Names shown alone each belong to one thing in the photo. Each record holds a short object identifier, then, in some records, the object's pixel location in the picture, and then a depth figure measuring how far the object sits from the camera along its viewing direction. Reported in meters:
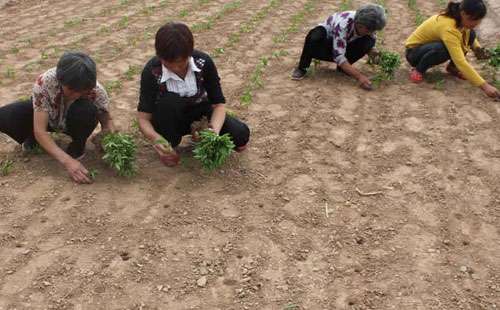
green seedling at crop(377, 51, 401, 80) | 5.21
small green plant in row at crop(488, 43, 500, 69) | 5.24
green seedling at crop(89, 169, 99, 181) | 3.52
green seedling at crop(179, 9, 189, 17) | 7.81
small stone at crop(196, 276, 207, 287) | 2.79
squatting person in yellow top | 4.78
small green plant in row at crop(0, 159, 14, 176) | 3.62
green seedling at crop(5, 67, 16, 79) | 5.35
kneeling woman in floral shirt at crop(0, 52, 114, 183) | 3.15
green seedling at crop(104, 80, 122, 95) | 5.08
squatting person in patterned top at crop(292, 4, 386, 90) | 4.94
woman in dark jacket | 3.49
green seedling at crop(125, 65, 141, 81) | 5.46
